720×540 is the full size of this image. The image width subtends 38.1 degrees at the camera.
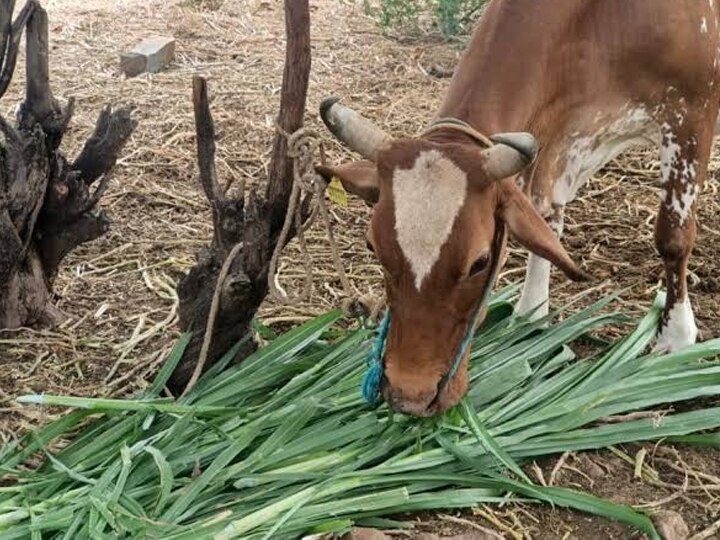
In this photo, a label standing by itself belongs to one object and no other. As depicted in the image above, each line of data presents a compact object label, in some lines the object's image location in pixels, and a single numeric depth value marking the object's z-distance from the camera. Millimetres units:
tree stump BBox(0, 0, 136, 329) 3562
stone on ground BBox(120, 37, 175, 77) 7105
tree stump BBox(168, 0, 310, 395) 3041
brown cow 2645
